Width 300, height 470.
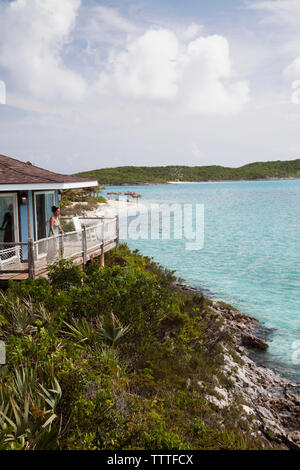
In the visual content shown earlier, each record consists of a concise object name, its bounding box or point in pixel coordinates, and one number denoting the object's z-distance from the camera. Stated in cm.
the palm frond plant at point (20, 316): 763
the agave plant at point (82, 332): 766
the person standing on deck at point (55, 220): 1308
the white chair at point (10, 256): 1097
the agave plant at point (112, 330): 802
